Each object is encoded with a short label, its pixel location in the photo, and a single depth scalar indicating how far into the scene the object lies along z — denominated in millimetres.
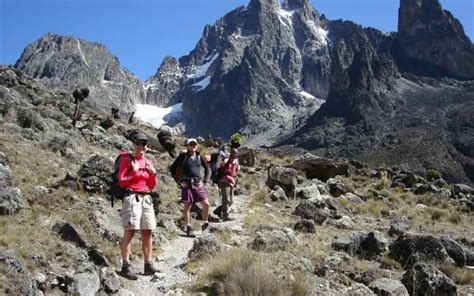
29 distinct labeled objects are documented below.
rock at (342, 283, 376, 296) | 7567
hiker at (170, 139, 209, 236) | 11797
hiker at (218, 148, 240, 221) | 14099
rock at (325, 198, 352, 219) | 15883
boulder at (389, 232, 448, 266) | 10320
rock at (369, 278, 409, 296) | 7934
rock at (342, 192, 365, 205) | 20094
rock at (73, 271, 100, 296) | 6873
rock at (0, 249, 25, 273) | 6527
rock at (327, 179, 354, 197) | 21578
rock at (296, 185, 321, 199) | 19016
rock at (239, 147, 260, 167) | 30234
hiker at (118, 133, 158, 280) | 8148
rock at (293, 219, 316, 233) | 12422
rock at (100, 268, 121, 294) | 7297
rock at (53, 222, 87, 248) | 8688
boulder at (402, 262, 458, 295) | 8305
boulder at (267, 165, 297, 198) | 20000
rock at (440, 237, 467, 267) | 10844
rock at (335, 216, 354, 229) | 14297
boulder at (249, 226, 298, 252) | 9508
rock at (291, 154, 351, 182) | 27594
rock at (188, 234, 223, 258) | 8930
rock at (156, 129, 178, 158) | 26828
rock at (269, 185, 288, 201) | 17922
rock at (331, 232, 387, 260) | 10773
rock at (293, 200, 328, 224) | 14430
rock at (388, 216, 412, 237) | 14039
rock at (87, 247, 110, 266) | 8312
